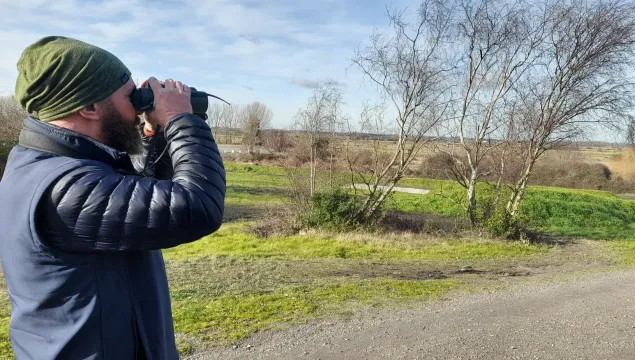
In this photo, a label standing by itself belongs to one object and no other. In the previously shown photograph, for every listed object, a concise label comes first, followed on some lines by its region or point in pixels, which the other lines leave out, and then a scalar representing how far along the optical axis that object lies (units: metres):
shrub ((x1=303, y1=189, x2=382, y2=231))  14.73
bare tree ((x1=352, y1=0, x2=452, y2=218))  14.04
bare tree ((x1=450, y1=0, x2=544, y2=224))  13.79
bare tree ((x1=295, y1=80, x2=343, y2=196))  15.42
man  1.51
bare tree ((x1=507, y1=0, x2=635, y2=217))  13.23
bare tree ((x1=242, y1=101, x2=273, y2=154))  34.01
